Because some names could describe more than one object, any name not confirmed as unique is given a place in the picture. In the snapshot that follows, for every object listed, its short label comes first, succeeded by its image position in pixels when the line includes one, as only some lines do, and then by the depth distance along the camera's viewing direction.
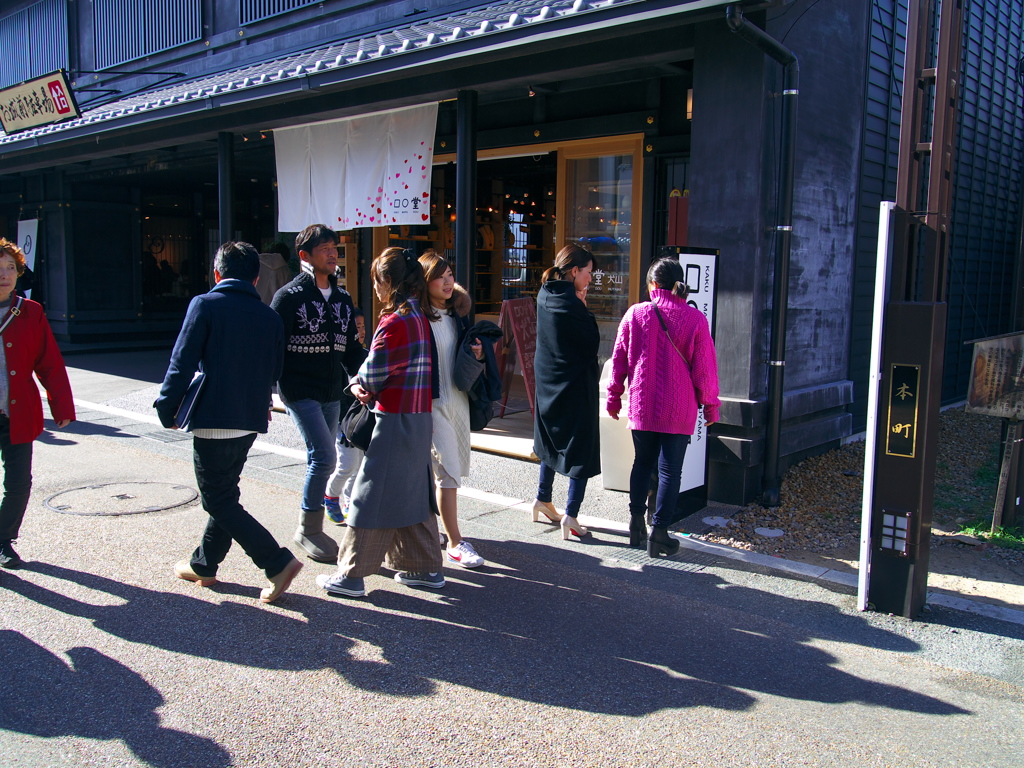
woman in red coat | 4.60
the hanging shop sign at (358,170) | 8.88
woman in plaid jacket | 4.27
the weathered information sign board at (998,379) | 5.65
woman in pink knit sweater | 4.95
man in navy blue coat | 4.05
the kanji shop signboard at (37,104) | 12.22
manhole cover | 5.86
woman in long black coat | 5.24
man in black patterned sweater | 4.81
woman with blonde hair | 4.63
